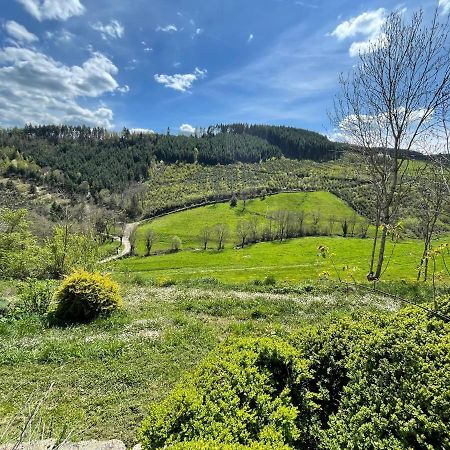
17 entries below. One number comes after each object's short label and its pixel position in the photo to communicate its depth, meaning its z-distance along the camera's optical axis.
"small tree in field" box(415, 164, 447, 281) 11.00
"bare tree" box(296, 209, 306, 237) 105.12
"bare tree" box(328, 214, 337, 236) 107.42
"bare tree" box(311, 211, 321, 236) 106.92
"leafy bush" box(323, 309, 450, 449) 3.61
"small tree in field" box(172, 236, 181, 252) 98.69
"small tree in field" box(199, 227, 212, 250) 103.40
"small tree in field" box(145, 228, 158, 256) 95.41
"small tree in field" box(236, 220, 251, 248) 102.88
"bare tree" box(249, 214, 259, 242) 104.19
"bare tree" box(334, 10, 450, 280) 15.20
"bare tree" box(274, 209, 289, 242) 103.00
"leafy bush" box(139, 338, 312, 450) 3.88
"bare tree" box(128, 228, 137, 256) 95.59
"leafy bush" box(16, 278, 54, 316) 13.41
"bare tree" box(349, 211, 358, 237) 107.12
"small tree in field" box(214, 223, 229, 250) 104.33
